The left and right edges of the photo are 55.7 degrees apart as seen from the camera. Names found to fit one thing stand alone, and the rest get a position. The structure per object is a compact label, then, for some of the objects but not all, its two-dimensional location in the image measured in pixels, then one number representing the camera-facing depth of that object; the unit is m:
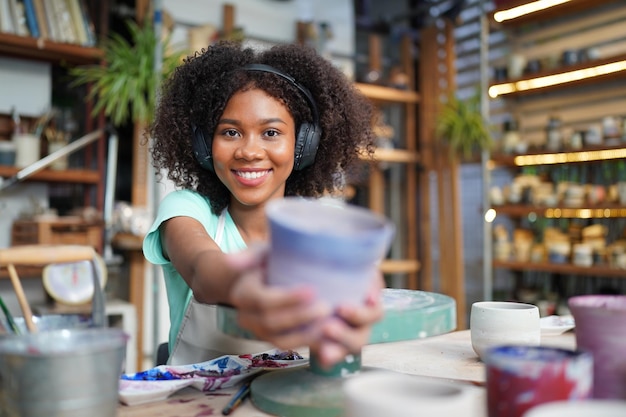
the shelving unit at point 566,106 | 3.69
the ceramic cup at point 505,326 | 1.13
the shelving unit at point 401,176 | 4.63
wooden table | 0.89
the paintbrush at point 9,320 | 1.04
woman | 1.37
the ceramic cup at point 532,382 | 0.62
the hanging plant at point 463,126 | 4.20
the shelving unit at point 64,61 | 3.16
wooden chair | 1.17
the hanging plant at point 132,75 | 3.28
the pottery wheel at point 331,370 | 0.82
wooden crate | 3.09
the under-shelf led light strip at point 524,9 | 3.86
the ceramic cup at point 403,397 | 0.57
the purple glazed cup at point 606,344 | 0.74
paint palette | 0.93
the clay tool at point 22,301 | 1.16
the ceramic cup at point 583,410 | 0.54
